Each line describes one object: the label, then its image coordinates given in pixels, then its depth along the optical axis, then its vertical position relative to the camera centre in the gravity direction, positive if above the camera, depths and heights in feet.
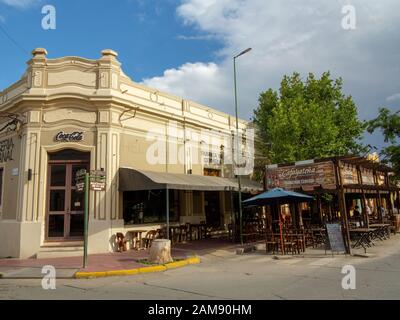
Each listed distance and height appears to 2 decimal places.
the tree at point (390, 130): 77.30 +18.43
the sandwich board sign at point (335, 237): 41.78 -1.98
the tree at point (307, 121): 66.44 +18.91
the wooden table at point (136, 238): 49.70 -1.47
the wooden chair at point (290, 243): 44.31 -2.59
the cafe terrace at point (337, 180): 44.91 +5.32
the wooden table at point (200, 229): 59.96 -0.74
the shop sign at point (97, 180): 36.37 +4.76
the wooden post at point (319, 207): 58.09 +2.03
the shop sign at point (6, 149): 52.19 +11.73
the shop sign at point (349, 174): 46.19 +5.81
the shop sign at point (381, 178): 64.75 +7.05
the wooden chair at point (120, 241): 46.91 -1.66
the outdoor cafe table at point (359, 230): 46.88 -1.44
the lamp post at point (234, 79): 52.30 +21.15
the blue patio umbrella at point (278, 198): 43.80 +2.82
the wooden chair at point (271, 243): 45.80 -2.60
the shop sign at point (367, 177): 55.05 +6.33
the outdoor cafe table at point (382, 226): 55.16 -1.18
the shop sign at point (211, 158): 65.10 +11.88
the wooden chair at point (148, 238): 50.60 -1.53
